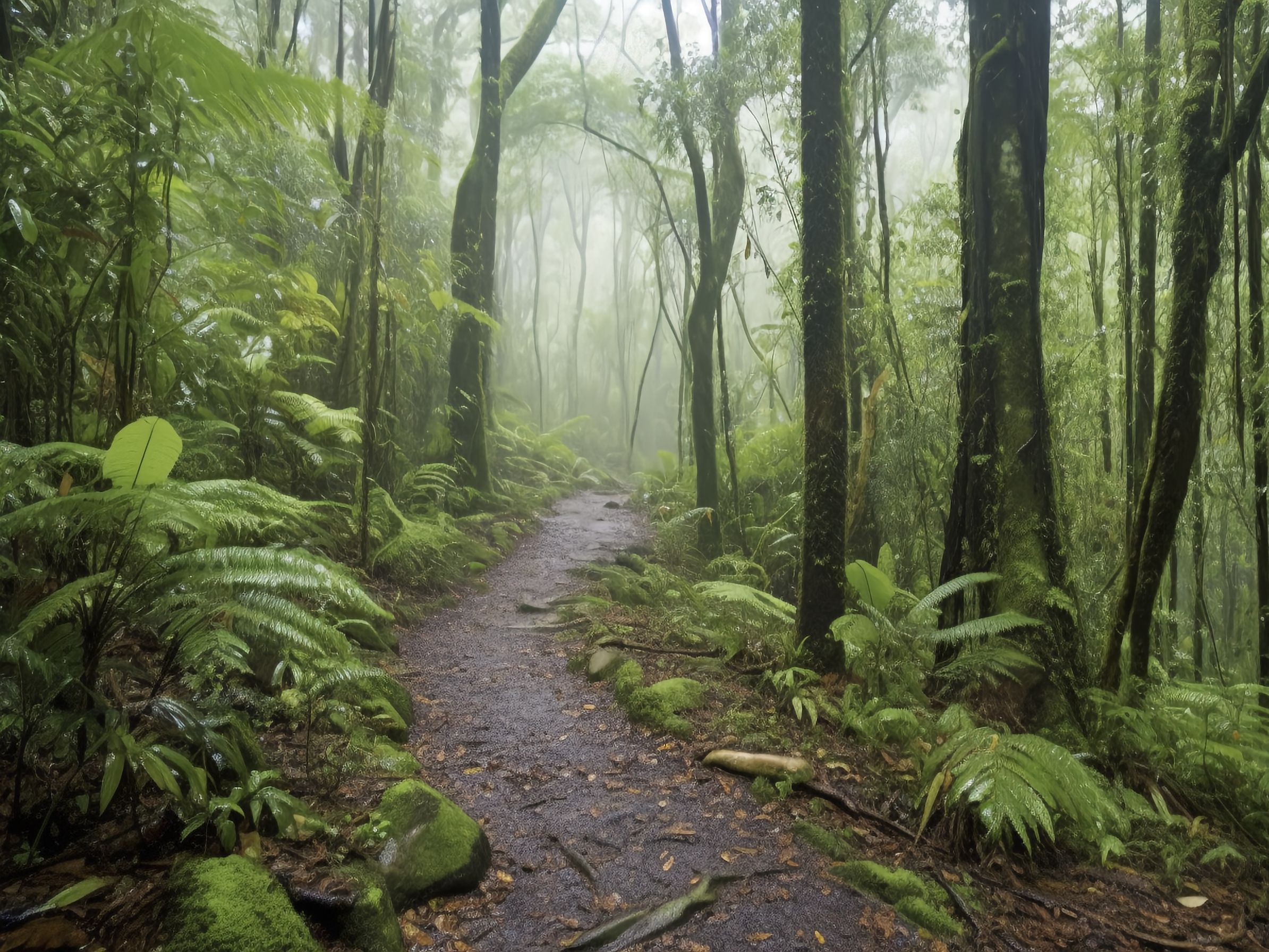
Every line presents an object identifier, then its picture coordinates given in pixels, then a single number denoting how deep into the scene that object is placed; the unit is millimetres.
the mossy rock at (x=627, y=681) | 4293
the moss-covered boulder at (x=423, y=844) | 2303
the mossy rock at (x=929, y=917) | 2307
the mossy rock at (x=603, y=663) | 4719
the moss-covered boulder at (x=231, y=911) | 1686
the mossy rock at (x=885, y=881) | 2465
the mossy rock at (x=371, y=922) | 1988
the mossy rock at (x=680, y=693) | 4051
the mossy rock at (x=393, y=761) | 3002
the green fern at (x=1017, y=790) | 2521
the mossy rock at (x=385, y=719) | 3428
